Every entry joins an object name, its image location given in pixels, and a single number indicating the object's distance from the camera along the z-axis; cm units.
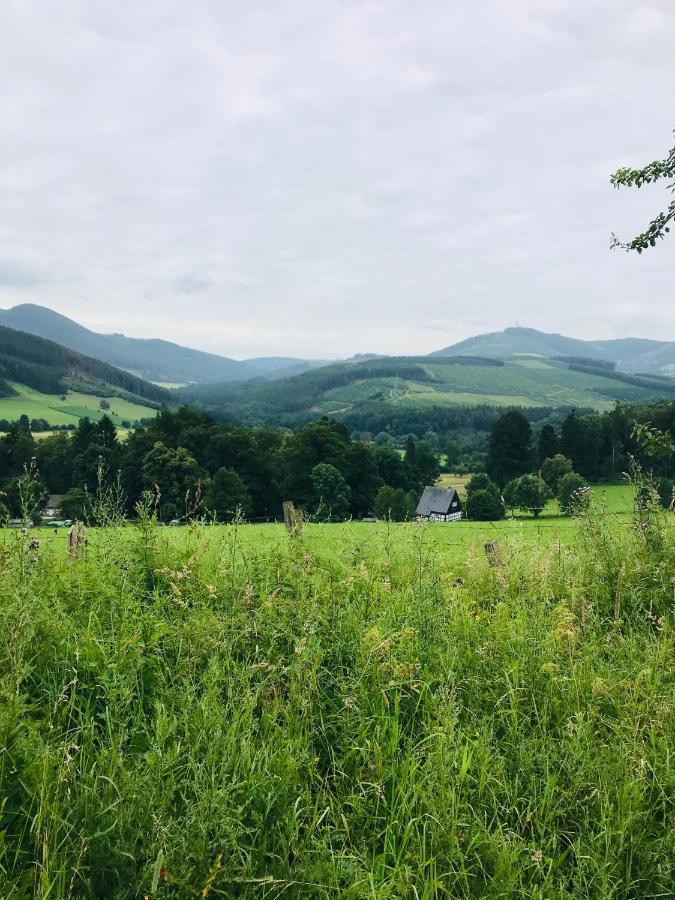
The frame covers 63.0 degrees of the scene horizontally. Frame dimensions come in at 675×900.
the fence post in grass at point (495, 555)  732
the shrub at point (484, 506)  6425
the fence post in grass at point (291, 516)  836
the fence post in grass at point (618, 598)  573
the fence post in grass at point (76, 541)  656
